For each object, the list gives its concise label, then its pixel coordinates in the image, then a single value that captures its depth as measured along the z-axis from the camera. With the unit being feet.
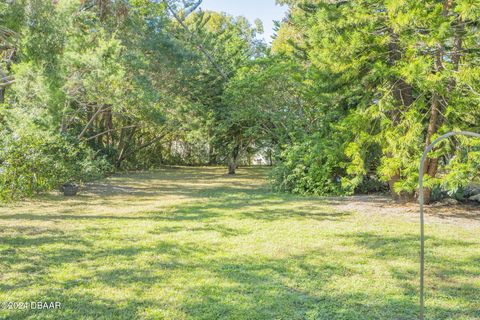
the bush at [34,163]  23.29
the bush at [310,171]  32.32
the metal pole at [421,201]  7.57
